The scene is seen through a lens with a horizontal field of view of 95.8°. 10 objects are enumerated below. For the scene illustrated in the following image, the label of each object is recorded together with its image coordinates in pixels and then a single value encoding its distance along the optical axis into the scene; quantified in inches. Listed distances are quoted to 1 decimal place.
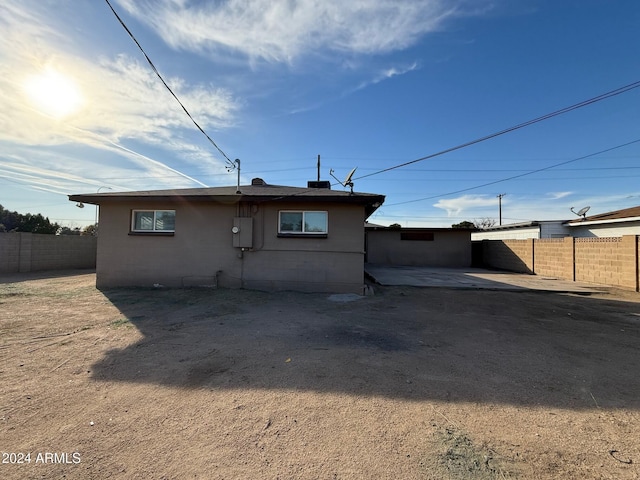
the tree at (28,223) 1025.0
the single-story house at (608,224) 593.5
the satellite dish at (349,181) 332.0
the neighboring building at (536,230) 758.5
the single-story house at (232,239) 337.1
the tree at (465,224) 1385.3
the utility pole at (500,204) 1347.7
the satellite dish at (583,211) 704.2
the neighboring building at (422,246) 788.0
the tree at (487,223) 1793.2
